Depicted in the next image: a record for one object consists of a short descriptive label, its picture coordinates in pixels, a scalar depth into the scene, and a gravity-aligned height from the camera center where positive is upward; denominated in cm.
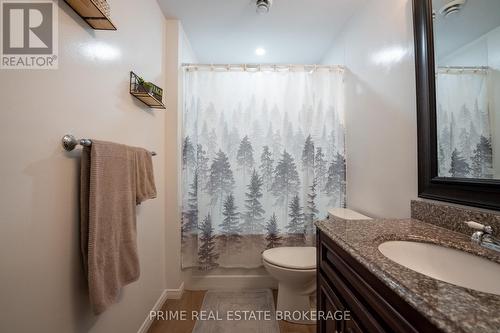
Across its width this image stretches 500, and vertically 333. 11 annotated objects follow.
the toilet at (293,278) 149 -76
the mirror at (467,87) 79 +33
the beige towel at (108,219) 84 -20
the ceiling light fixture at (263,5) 158 +122
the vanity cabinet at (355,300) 49 -38
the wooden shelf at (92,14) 82 +65
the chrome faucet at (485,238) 68 -23
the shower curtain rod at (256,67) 188 +91
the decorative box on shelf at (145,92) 129 +50
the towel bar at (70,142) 80 +12
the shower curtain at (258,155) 188 +14
